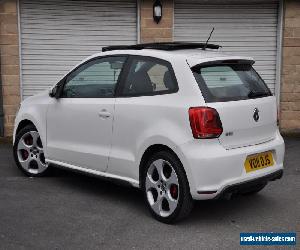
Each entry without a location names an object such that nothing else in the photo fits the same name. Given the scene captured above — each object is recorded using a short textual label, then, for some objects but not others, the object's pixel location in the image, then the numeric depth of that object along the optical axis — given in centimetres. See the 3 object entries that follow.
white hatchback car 464
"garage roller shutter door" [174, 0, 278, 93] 1051
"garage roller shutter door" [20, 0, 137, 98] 998
